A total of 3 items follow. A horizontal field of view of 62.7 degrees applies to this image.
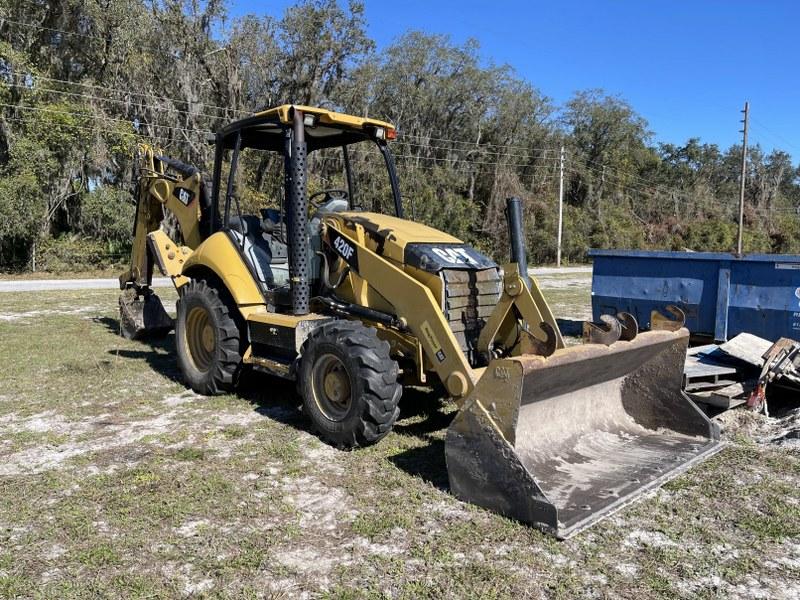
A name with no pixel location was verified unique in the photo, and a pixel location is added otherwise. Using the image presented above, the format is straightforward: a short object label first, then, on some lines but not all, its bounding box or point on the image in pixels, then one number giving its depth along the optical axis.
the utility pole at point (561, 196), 39.09
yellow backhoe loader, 4.02
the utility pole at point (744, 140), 31.48
